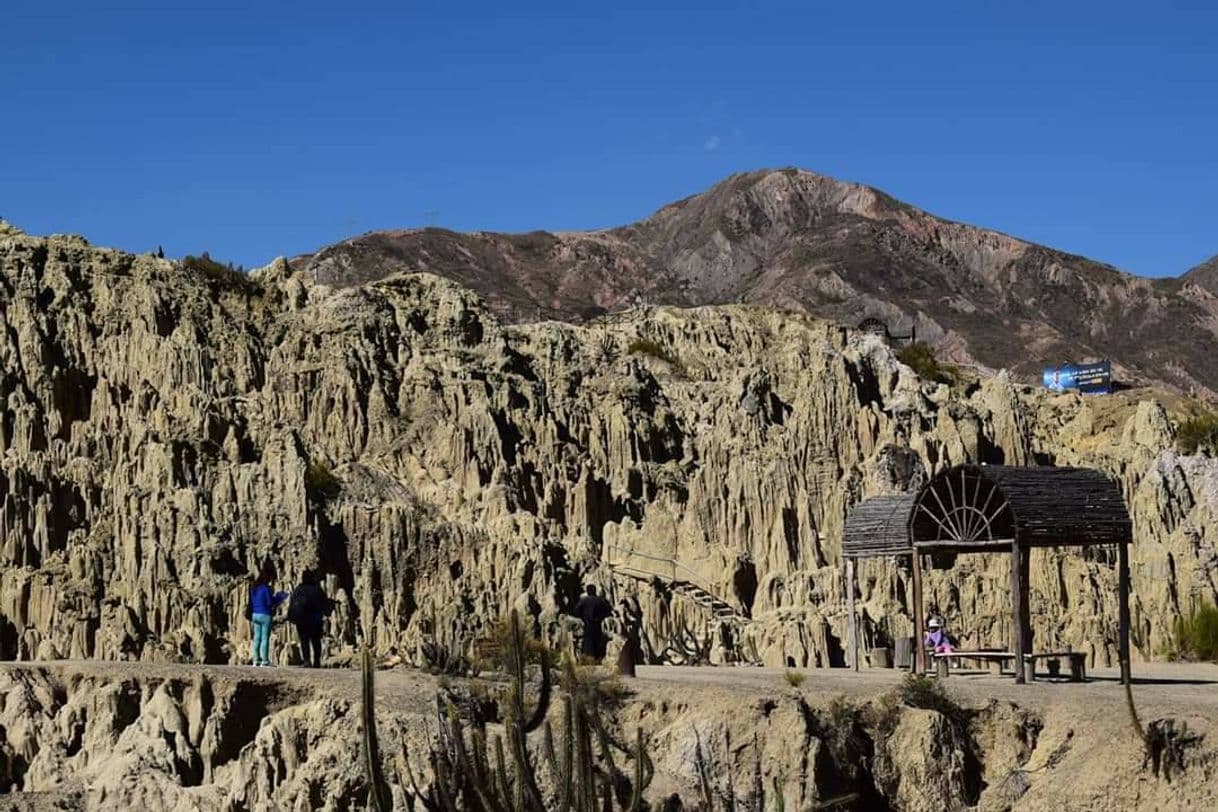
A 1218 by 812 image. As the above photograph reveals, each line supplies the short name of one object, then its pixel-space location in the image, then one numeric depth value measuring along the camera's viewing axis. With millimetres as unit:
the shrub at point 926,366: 68688
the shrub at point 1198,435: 56969
